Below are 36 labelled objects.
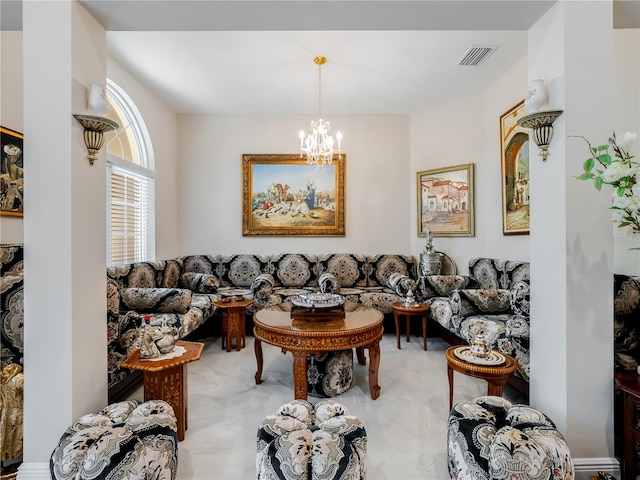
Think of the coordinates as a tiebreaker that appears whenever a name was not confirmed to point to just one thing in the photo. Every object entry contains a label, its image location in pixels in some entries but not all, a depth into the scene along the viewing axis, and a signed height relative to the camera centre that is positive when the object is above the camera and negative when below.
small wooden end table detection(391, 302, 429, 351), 3.57 -0.85
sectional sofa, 2.25 -0.56
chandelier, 3.74 +1.21
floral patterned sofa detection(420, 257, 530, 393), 2.23 -0.67
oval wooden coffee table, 2.28 -0.75
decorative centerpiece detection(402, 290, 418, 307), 3.67 -0.75
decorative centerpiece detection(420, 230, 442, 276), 4.44 -0.31
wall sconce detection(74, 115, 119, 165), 1.66 +0.63
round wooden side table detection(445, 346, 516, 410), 1.81 -0.80
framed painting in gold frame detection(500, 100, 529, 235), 3.45 +0.78
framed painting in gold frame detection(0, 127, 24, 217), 2.35 +0.55
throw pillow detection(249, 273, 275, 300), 3.99 -0.64
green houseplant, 1.28 +0.25
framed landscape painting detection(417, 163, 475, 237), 4.41 +0.57
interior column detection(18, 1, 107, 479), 1.61 +0.07
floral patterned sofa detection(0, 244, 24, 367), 1.89 -0.48
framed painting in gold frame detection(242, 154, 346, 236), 5.08 +0.72
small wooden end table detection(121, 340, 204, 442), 1.84 -0.86
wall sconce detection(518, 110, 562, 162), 1.66 +0.63
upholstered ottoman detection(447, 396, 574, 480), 1.30 -0.93
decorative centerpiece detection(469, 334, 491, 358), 1.92 -0.70
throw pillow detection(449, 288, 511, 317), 3.00 -0.64
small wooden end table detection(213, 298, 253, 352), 3.57 -0.94
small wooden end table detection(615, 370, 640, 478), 1.50 -0.95
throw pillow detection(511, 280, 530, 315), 2.06 -0.41
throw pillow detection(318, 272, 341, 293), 4.17 -0.62
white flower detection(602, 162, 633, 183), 1.28 +0.28
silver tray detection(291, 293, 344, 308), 2.68 -0.55
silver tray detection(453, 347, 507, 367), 1.87 -0.75
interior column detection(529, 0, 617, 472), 1.65 -0.01
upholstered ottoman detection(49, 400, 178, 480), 1.28 -0.91
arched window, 3.71 +0.74
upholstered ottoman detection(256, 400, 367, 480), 1.30 -0.93
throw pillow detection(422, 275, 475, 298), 3.89 -0.59
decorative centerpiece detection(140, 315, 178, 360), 1.91 -0.65
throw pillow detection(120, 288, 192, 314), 2.98 -0.58
